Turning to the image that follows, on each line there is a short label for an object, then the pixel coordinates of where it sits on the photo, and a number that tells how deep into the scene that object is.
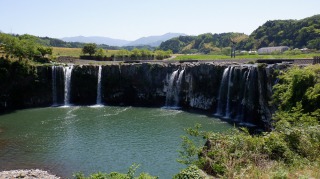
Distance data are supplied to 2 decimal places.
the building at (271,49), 105.45
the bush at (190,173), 14.01
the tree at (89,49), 78.50
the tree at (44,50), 67.50
